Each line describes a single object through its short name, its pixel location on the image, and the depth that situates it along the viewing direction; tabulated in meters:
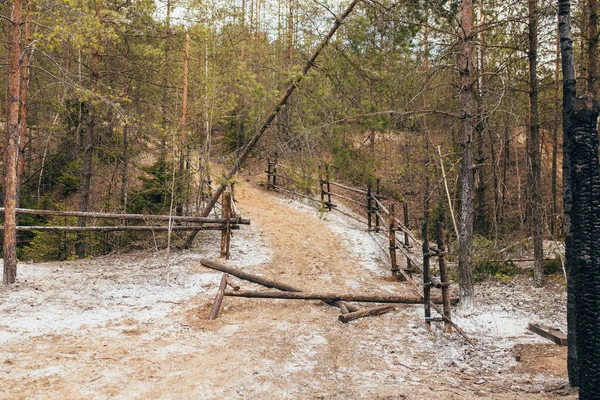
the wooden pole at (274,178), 18.62
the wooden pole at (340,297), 6.86
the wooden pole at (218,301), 6.35
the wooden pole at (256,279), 6.90
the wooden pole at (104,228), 8.56
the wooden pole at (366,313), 6.37
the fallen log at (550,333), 5.44
